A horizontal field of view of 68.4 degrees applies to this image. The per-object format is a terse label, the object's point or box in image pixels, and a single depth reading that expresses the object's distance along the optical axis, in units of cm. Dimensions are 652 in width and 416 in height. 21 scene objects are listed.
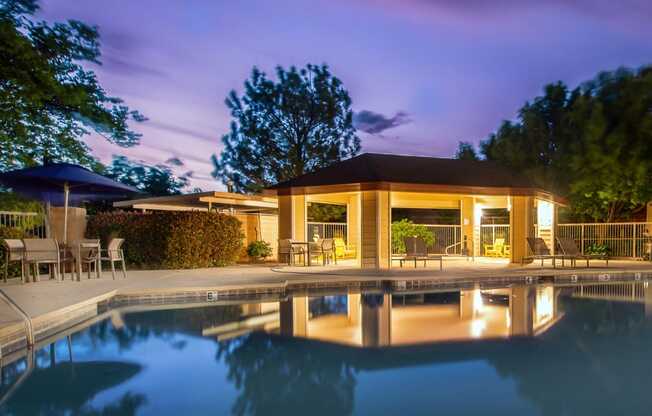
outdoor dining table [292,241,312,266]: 1453
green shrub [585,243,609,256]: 1961
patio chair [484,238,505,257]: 1889
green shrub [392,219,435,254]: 1881
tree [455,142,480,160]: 2990
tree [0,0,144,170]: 1277
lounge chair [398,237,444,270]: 1328
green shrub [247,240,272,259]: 1645
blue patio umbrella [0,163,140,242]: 912
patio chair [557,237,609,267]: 1396
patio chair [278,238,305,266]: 1464
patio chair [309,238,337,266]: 1469
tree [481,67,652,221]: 1897
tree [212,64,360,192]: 3216
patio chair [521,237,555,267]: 1379
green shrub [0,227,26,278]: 1034
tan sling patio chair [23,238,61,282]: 900
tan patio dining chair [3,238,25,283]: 931
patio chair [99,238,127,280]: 1025
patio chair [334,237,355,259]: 1672
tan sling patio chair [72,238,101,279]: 970
